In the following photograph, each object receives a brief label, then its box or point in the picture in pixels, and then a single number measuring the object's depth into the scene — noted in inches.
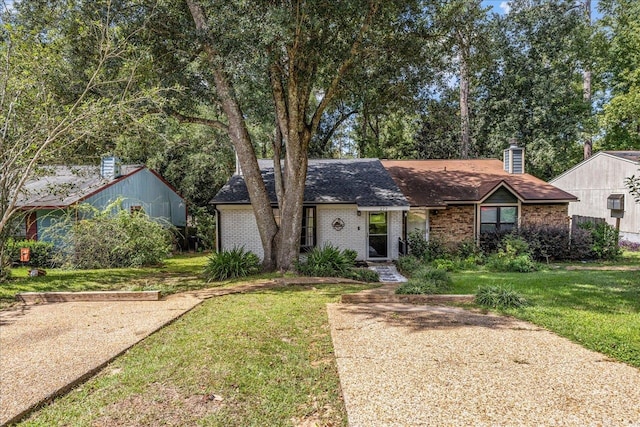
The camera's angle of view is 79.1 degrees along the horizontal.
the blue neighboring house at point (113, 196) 568.1
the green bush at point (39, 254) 549.3
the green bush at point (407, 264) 452.1
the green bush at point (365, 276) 411.2
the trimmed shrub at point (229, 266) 429.7
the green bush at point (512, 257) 458.6
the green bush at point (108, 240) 526.0
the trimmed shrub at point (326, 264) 421.4
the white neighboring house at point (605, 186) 693.9
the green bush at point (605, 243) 553.6
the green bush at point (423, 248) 548.4
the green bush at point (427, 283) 315.6
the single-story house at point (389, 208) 560.1
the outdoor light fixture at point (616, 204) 695.7
